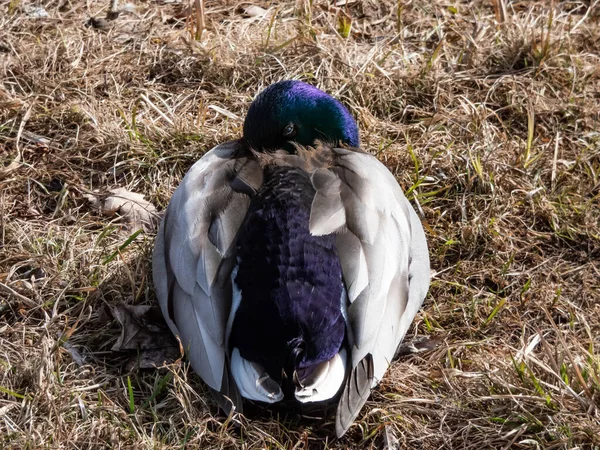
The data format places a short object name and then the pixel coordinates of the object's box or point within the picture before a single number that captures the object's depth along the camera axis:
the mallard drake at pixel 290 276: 5.87
